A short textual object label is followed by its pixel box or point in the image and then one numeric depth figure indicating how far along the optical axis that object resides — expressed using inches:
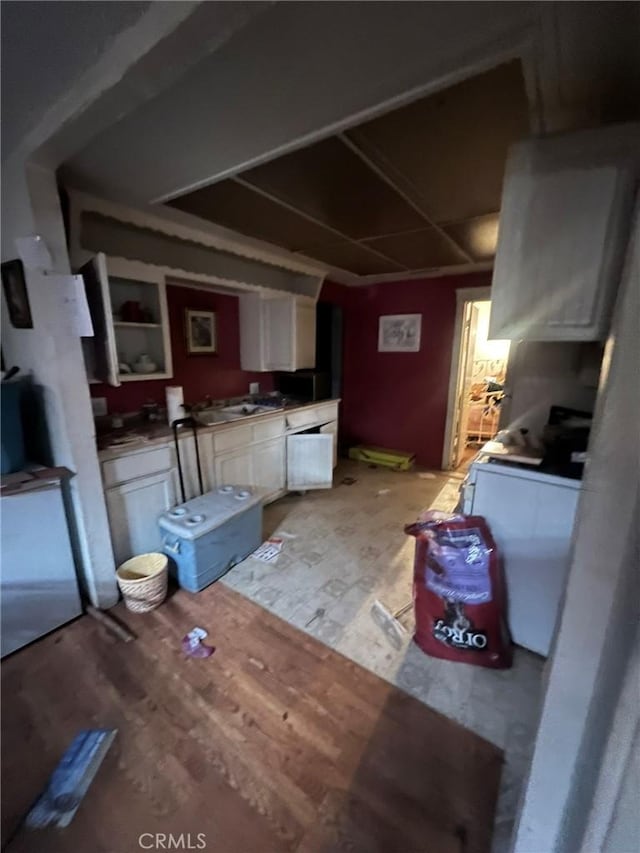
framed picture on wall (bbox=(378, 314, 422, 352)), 154.9
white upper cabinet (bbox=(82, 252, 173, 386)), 81.4
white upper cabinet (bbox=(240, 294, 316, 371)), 124.0
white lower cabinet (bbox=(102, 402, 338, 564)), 76.4
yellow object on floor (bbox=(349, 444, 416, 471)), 156.3
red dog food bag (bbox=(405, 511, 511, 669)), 59.2
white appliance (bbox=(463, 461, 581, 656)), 59.0
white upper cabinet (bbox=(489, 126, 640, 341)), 47.3
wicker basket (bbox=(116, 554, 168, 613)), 71.2
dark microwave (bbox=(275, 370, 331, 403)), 136.1
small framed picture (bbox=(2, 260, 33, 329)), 60.3
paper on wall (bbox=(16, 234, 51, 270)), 56.2
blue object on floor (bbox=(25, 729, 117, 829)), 41.9
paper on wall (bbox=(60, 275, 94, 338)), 59.2
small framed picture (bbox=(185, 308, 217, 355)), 110.0
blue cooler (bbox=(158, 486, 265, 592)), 77.0
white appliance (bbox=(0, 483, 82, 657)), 60.4
